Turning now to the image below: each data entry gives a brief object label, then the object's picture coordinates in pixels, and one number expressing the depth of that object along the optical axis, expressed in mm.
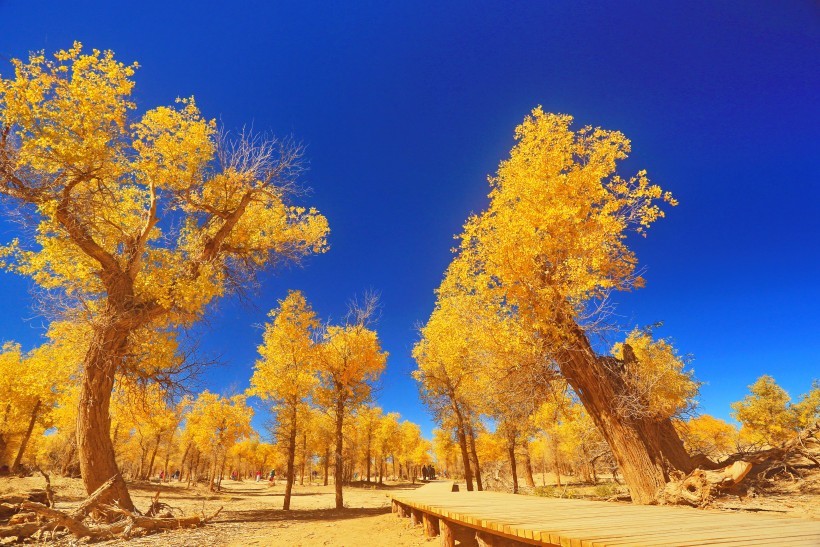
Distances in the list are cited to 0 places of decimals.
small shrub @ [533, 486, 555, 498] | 17028
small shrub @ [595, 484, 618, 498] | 16181
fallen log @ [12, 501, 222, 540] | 6496
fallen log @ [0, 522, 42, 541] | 6441
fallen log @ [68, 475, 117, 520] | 7009
